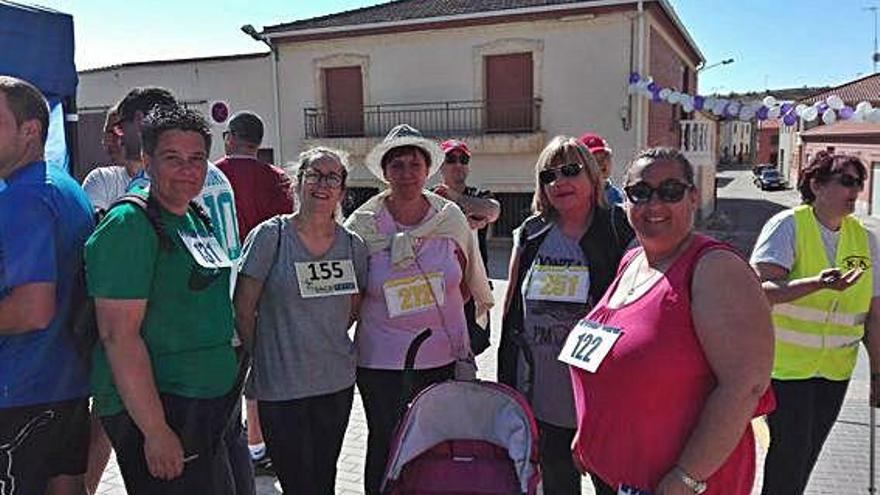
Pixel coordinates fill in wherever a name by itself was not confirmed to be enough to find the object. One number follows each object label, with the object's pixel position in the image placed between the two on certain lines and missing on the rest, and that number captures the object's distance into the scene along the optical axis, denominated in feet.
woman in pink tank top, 5.60
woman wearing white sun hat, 9.64
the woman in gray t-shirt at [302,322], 8.84
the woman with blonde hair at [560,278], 8.69
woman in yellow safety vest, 9.29
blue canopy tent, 12.84
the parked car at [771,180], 134.31
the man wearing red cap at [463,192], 13.43
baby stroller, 7.87
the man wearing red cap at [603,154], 12.37
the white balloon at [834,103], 43.47
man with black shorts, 6.35
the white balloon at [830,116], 44.52
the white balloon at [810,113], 44.08
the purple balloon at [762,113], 44.83
